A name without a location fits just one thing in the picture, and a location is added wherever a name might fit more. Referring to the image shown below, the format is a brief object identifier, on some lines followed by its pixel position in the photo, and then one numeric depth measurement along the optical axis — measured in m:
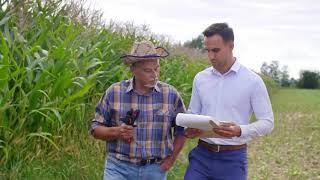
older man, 3.95
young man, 4.16
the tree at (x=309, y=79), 53.59
